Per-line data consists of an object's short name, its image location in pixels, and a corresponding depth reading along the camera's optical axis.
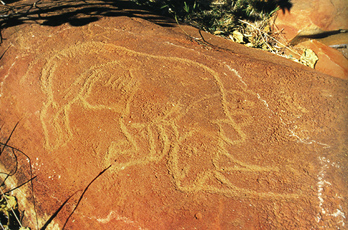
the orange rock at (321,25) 1.28
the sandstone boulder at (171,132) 0.94
